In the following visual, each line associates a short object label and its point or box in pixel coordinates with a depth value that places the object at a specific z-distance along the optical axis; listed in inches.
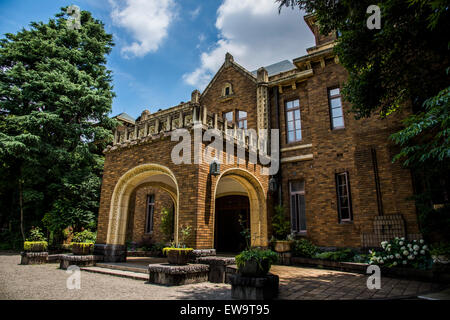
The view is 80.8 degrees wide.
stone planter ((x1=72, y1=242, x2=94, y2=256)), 366.9
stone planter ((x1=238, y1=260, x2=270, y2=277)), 195.3
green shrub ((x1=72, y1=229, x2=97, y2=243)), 378.6
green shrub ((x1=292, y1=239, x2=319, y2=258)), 386.9
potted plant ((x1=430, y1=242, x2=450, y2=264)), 259.9
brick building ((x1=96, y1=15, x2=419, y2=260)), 332.8
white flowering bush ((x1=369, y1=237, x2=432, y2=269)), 287.6
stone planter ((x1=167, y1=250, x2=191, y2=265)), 264.8
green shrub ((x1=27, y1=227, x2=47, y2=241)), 450.0
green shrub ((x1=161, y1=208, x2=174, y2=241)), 543.8
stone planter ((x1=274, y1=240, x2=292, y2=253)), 391.2
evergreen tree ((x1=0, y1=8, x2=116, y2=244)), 548.4
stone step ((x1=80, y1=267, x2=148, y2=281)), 280.5
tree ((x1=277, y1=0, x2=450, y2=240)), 224.5
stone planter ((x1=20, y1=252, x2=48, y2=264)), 399.9
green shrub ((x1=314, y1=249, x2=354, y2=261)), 348.6
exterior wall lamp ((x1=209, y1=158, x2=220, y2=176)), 314.0
